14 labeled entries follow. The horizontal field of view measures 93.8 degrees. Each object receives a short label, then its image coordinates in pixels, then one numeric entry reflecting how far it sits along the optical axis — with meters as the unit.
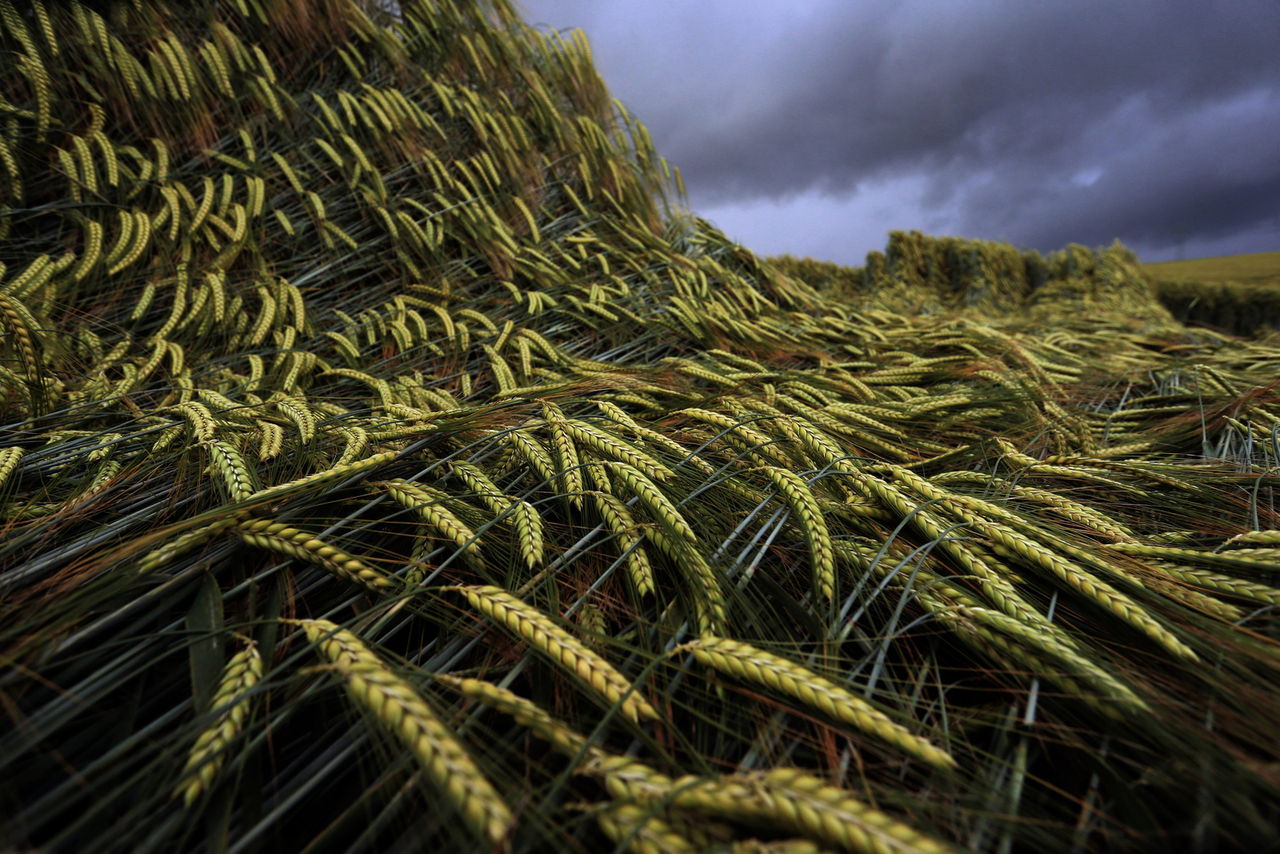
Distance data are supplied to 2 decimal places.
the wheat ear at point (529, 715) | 0.20
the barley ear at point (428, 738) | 0.16
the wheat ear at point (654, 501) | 0.27
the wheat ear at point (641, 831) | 0.17
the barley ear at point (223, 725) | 0.19
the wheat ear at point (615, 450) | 0.33
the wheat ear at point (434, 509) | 0.29
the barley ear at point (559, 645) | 0.21
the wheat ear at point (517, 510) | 0.28
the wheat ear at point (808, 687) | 0.19
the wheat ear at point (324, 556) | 0.27
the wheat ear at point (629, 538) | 0.28
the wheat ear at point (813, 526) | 0.27
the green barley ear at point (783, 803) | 0.16
